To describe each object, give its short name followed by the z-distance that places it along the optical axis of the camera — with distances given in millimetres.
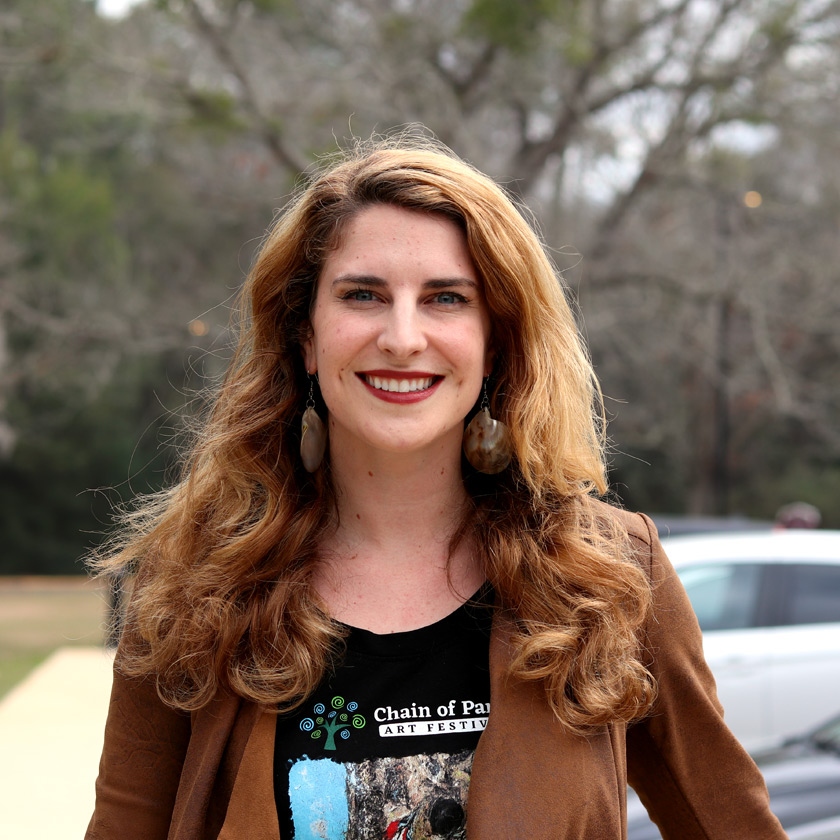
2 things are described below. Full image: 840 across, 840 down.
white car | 6273
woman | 1834
